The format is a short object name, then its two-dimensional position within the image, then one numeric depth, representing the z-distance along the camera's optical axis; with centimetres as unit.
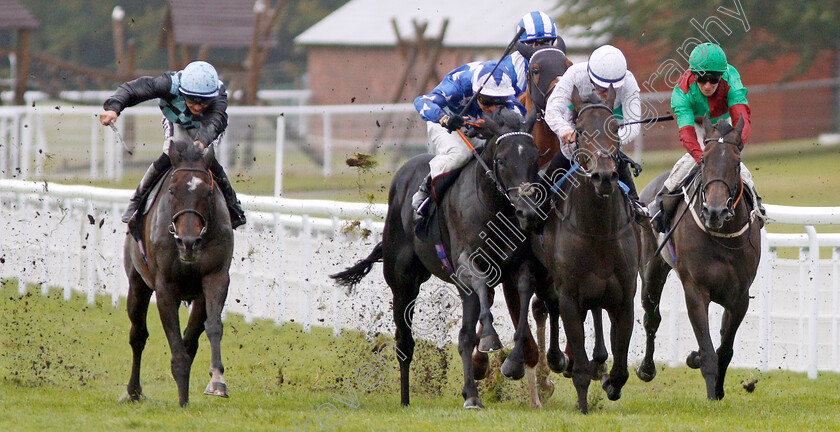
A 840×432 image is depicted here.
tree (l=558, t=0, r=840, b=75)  4675
